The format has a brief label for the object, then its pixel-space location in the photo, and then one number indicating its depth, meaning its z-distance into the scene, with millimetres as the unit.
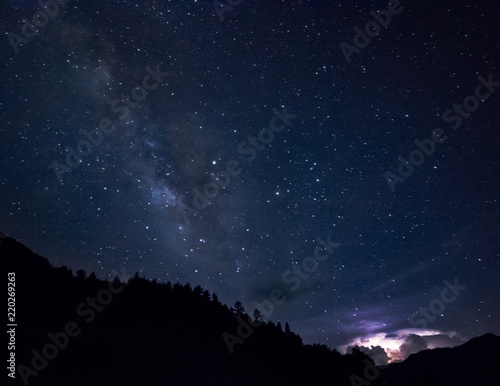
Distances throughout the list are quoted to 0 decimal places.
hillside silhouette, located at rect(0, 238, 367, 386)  22891
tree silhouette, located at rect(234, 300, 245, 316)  45894
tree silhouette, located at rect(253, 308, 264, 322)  48094
